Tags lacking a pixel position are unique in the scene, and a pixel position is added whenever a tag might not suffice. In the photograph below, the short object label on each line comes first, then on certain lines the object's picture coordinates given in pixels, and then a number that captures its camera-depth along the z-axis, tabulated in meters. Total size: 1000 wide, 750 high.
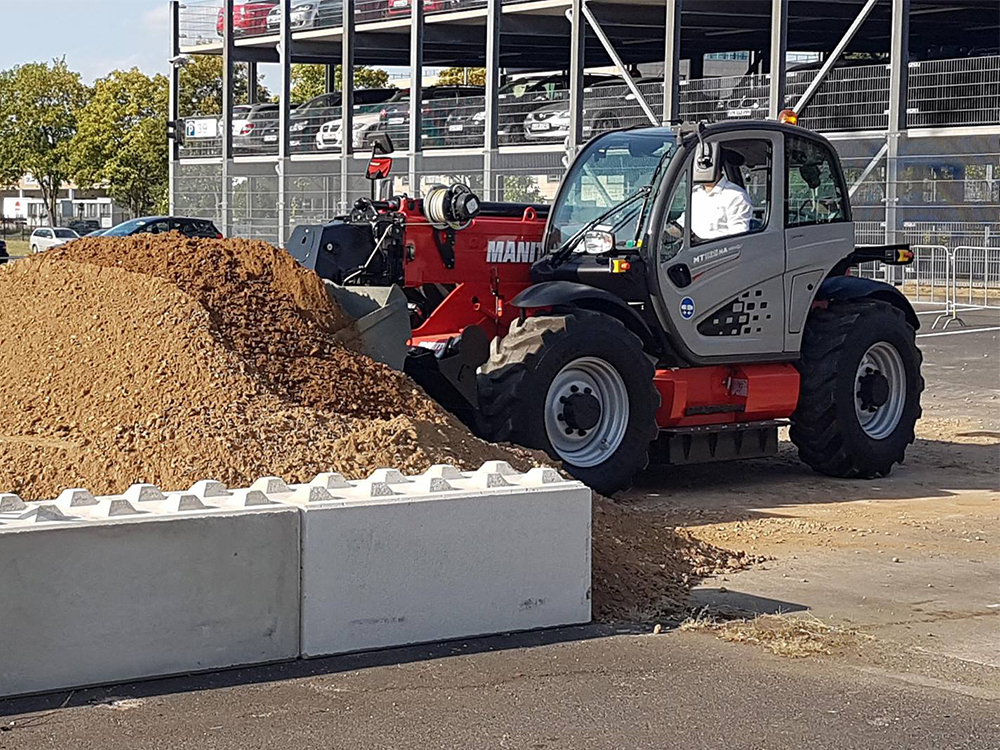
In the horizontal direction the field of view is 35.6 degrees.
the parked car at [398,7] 42.22
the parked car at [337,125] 42.81
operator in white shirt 11.44
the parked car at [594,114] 35.85
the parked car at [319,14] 44.10
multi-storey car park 29.09
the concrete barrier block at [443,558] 6.70
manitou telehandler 10.70
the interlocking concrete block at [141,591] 6.03
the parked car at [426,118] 39.03
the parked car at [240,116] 45.88
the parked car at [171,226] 35.81
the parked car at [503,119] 37.94
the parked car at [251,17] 47.50
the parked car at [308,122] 44.03
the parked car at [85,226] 60.23
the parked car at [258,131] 45.25
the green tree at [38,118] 72.06
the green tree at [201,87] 65.31
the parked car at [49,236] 53.45
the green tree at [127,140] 64.50
